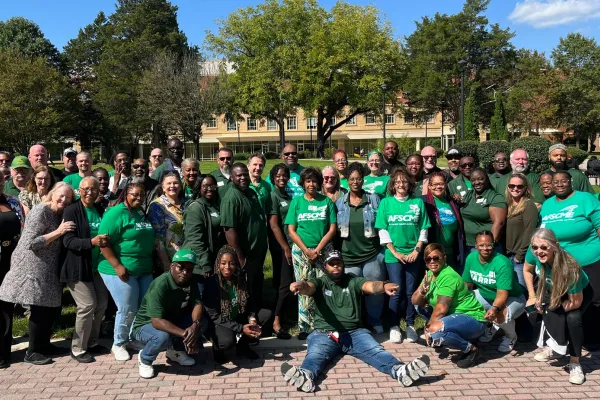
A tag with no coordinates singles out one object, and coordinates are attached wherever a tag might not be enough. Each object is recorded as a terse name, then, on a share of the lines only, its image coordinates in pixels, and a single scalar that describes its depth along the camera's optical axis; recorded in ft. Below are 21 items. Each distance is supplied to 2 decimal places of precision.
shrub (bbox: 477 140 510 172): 65.10
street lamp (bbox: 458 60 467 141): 84.66
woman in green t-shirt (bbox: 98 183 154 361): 16.05
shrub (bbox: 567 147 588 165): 77.10
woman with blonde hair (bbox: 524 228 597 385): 14.90
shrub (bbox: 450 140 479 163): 69.31
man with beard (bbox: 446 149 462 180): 22.50
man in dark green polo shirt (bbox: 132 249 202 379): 15.14
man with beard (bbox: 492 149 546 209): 20.17
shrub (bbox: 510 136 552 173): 53.06
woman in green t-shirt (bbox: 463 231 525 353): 16.69
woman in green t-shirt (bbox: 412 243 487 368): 15.80
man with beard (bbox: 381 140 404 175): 23.04
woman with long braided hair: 16.05
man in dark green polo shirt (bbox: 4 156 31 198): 20.54
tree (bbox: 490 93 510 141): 89.10
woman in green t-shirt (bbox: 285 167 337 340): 17.80
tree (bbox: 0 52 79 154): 115.85
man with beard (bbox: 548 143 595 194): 20.79
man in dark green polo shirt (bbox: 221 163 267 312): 17.25
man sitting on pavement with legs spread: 15.46
